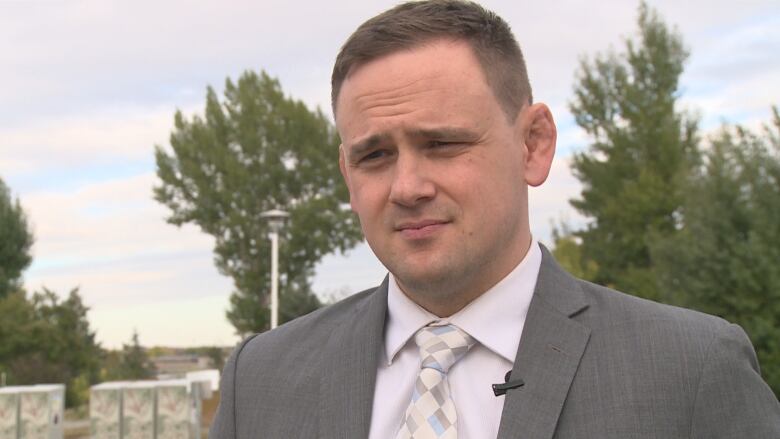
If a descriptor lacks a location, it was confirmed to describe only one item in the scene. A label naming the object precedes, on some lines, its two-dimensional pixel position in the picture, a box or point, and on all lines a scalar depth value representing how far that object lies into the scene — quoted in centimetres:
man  216
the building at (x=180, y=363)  4719
